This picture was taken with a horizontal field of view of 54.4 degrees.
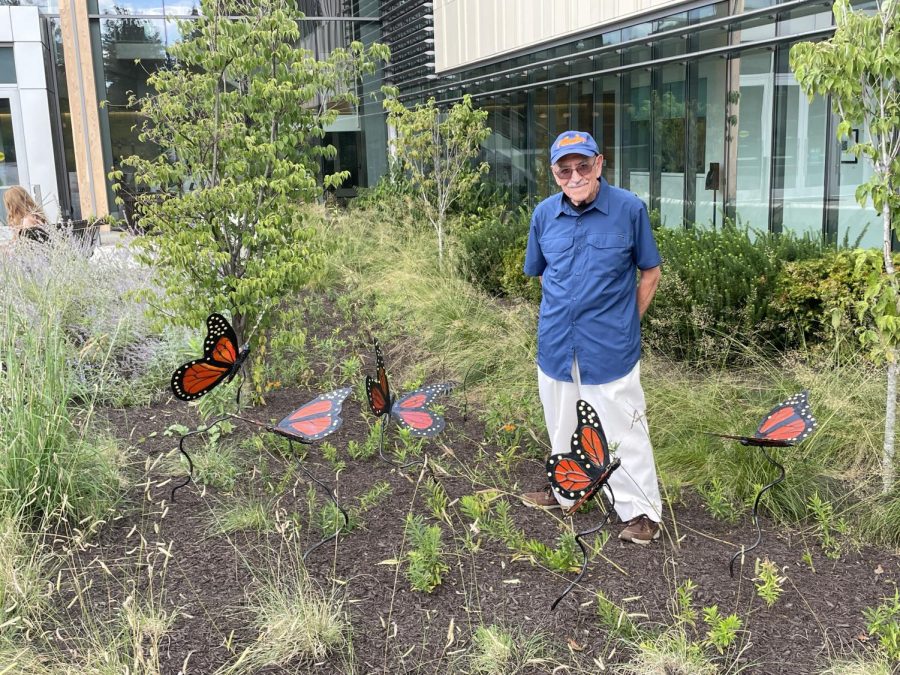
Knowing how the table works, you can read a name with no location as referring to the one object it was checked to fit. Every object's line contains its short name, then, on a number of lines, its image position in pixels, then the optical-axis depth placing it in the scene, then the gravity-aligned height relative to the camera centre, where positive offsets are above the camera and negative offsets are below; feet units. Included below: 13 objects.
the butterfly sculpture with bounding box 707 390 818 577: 10.97 -3.37
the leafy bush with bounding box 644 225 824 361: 21.50 -3.31
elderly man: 12.17 -1.90
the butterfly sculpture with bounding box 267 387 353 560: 12.06 -3.37
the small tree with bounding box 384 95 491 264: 39.04 +1.36
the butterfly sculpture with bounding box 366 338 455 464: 12.82 -3.46
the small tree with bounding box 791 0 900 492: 12.01 +0.82
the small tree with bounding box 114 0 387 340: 17.61 +0.32
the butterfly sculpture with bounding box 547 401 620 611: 10.22 -3.35
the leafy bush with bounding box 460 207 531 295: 35.24 -3.21
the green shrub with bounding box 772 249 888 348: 19.97 -3.10
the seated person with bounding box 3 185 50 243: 29.37 -0.74
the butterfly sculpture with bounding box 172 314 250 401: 13.66 -2.91
